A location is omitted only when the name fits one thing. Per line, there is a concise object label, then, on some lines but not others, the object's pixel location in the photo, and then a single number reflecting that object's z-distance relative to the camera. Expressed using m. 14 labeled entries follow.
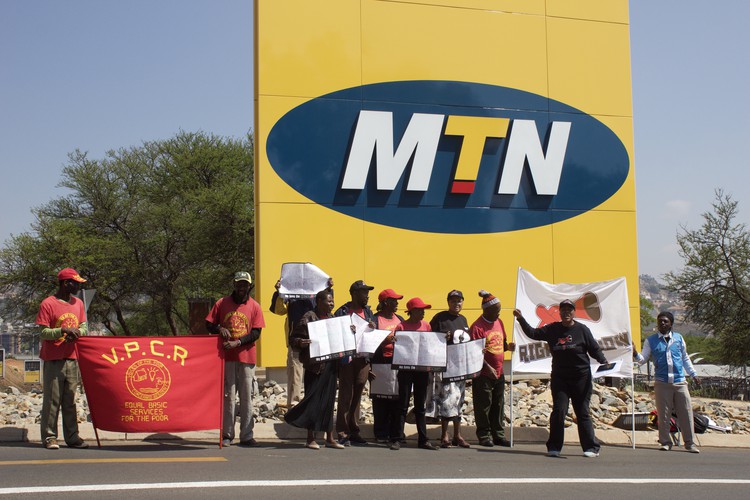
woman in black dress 10.52
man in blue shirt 12.14
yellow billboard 17.70
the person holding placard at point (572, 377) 10.99
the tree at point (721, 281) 32.81
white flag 12.09
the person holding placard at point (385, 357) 11.31
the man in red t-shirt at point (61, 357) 10.14
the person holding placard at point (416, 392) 11.09
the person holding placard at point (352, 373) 10.99
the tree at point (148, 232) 40.25
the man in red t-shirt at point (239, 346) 10.74
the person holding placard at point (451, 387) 11.17
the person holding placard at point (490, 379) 11.45
